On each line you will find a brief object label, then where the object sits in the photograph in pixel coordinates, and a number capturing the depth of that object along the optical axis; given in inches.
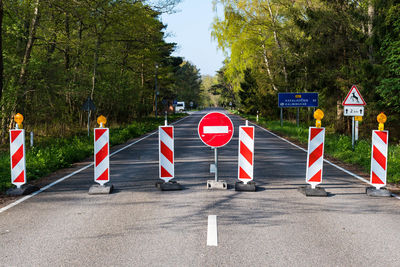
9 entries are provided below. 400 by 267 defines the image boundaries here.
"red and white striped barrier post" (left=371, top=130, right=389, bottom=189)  322.3
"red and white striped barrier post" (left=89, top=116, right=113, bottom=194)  330.5
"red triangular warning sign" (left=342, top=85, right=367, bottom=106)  581.3
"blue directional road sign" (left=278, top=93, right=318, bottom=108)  1113.7
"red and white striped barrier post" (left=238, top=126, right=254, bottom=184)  335.9
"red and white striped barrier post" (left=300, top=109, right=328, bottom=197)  324.8
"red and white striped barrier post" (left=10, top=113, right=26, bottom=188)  323.0
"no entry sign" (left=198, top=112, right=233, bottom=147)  337.4
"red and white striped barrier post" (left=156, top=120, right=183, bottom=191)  342.3
